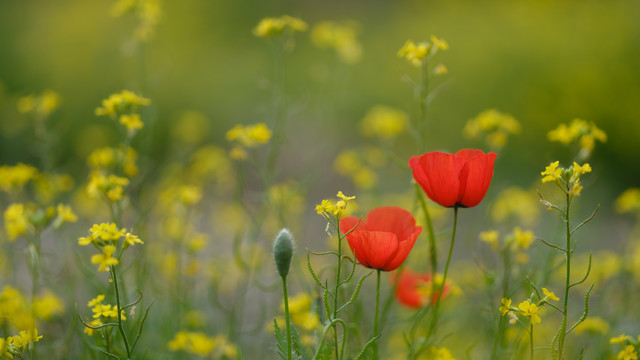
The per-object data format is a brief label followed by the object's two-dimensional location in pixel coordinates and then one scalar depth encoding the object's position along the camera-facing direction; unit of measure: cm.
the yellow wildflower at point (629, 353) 203
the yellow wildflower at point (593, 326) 218
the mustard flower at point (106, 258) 195
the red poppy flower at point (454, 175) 200
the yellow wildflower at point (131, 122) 217
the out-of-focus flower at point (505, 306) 200
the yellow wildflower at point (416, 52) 212
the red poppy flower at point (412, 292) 215
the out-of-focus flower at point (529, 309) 199
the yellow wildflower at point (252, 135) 224
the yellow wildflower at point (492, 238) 212
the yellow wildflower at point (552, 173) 198
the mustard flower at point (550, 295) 199
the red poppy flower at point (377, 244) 198
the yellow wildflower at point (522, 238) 212
